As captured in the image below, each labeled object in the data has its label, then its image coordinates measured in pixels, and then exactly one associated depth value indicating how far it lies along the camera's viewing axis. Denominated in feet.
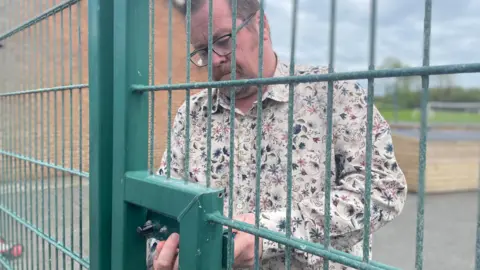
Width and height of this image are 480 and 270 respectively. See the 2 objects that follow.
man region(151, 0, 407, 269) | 2.72
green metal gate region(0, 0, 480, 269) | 2.17
